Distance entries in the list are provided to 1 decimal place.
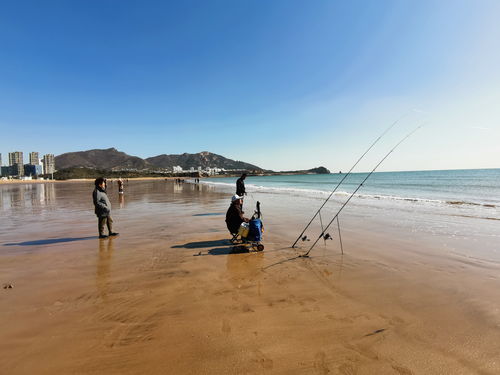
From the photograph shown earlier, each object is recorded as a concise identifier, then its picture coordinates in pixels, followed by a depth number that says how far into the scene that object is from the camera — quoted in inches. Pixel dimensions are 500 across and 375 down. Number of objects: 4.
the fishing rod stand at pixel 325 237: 255.4
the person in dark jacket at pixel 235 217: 285.7
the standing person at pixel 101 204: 328.5
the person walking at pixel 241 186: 457.0
